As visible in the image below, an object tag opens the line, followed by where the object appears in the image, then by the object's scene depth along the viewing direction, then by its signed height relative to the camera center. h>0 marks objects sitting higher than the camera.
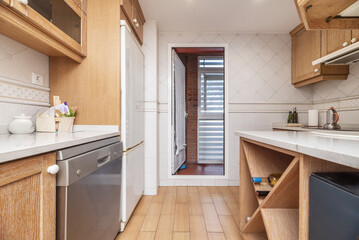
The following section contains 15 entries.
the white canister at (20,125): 1.27 -0.04
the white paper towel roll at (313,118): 2.65 -0.01
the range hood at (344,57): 1.18 +0.41
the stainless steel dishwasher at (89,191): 0.87 -0.39
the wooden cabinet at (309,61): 2.38 +0.75
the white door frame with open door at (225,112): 2.93 +0.08
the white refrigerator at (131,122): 1.70 -0.04
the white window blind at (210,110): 4.09 +0.16
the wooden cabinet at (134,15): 1.81 +1.04
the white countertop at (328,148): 0.50 -0.09
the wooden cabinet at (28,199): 0.63 -0.29
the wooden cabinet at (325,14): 1.02 +0.57
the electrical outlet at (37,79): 1.55 +0.31
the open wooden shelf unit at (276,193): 0.76 -0.42
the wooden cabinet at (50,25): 1.07 +0.56
